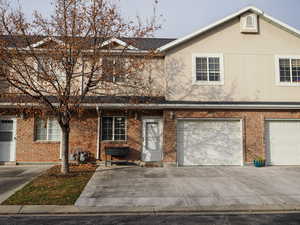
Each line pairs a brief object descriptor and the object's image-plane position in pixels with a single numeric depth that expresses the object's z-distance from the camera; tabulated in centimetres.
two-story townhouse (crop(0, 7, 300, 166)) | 1220
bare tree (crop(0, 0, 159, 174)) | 898
